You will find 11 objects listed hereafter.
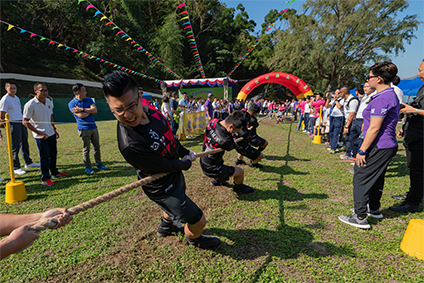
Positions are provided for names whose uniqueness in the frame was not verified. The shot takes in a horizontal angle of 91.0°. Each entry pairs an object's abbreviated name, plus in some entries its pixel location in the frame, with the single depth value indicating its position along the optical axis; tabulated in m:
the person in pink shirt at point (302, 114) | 12.41
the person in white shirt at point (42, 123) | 4.23
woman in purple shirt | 2.64
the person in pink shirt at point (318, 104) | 9.28
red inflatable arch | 17.81
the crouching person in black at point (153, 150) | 1.79
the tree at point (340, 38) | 22.81
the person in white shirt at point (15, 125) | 4.68
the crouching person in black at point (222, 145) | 3.51
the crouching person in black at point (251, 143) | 4.71
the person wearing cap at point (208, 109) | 11.77
